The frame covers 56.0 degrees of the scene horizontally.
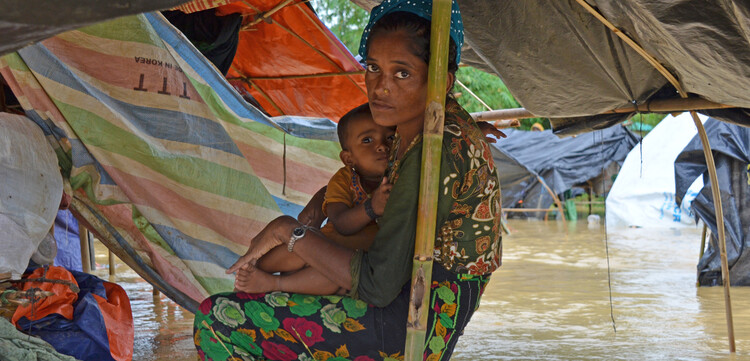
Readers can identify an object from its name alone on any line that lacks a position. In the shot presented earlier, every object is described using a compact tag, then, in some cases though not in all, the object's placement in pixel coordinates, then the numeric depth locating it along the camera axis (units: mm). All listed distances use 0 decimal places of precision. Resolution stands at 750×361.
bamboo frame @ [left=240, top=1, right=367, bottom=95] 6076
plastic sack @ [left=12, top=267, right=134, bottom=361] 2875
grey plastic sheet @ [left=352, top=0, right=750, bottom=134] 2221
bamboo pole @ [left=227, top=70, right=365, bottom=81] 6289
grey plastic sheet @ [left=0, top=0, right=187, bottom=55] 1058
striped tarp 3072
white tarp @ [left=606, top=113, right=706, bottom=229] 13398
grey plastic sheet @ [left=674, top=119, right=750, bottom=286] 7023
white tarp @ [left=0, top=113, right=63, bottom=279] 2725
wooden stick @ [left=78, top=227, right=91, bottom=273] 5098
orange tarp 6027
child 1900
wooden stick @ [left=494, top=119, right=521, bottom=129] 5156
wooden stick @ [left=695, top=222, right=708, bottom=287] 7043
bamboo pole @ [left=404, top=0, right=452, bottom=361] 1672
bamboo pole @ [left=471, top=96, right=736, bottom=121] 3457
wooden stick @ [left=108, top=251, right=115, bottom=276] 6406
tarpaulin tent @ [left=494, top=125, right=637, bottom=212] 16797
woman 1737
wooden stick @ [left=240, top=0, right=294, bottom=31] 5452
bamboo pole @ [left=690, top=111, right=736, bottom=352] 4141
